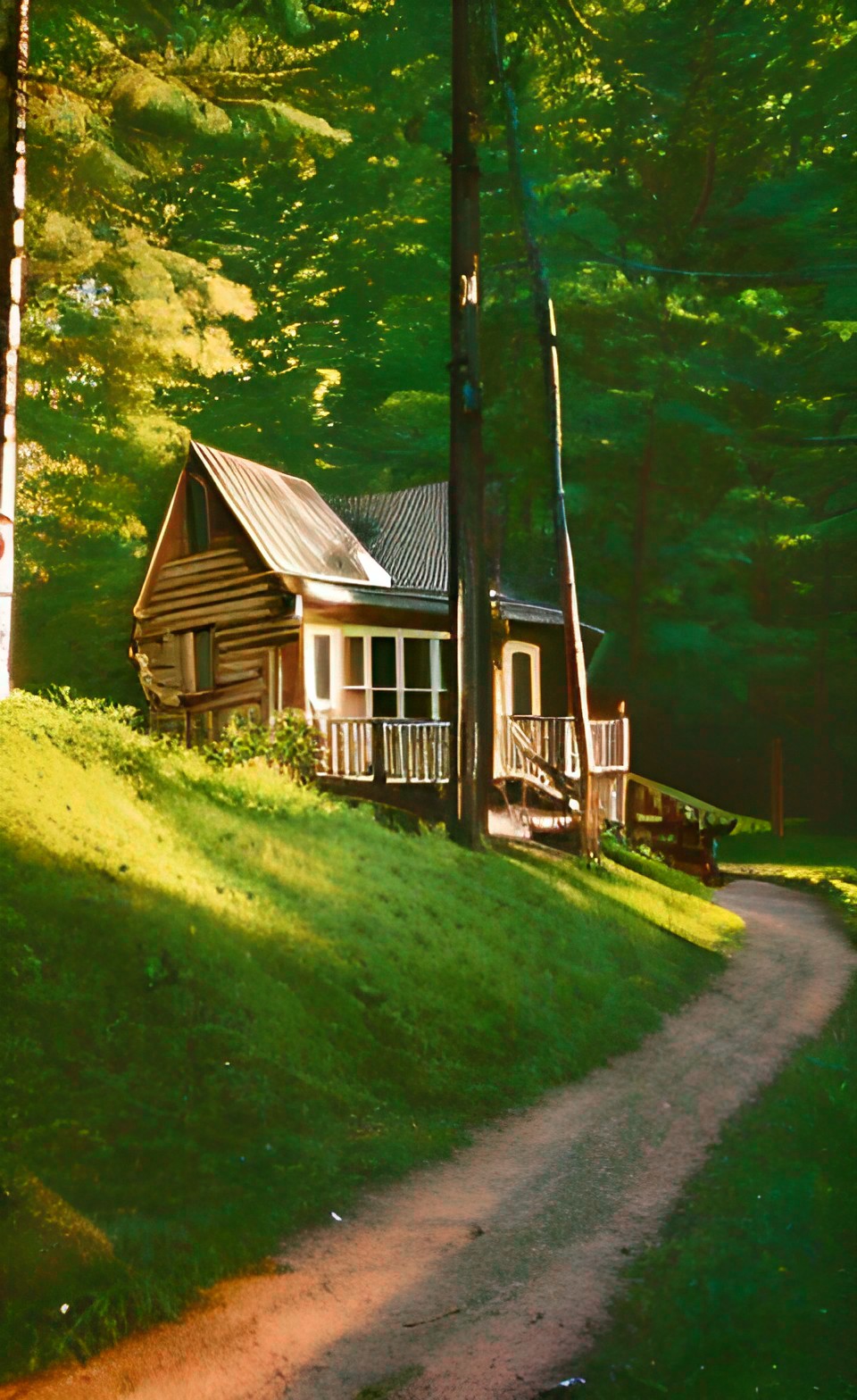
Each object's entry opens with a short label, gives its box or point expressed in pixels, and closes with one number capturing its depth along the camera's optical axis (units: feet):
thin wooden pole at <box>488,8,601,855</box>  73.41
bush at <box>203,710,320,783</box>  61.70
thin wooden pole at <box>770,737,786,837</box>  122.93
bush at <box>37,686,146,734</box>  50.57
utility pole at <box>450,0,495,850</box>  59.72
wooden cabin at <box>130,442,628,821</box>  69.72
